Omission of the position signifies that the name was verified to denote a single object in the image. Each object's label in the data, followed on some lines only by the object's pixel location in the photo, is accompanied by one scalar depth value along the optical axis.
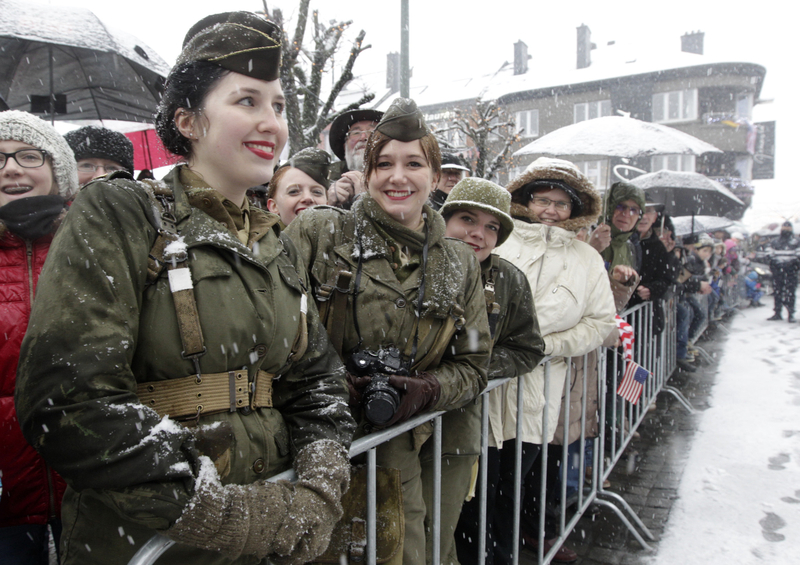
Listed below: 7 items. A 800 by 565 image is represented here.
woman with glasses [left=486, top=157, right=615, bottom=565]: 2.97
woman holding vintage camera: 1.91
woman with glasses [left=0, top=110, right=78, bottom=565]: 1.70
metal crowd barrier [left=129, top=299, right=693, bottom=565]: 1.71
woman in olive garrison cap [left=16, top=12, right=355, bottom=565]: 1.04
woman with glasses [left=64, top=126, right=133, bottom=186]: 3.08
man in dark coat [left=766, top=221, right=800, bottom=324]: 12.60
